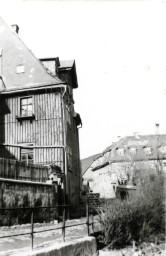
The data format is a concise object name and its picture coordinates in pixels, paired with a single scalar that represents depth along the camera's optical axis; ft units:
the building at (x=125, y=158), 137.30
